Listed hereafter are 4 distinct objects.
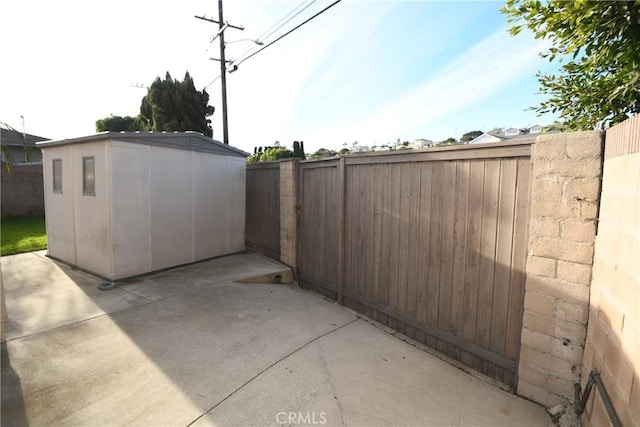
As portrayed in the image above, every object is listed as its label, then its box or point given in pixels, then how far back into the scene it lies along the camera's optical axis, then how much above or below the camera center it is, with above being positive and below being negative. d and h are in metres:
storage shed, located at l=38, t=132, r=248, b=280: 4.88 -0.27
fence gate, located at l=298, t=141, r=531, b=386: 2.67 -0.56
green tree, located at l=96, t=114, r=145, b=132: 19.16 +3.64
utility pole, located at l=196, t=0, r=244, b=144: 11.96 +4.72
